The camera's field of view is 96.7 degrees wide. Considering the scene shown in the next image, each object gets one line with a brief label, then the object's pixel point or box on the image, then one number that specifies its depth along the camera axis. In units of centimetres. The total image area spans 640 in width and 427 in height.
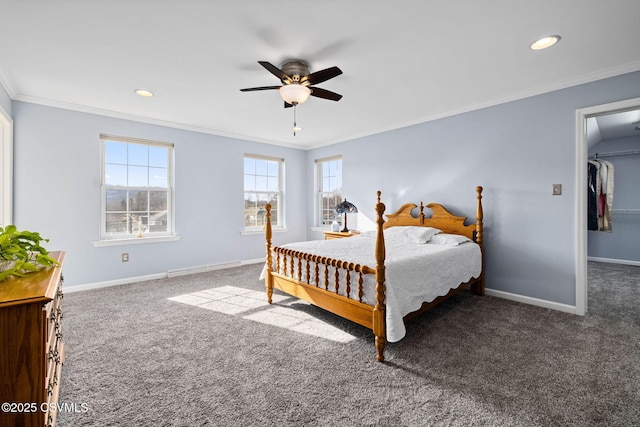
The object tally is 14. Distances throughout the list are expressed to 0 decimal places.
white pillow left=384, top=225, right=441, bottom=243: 349
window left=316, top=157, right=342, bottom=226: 555
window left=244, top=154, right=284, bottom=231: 529
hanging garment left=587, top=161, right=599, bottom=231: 473
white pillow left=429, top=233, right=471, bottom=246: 325
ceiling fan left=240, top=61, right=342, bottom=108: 234
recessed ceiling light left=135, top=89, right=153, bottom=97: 312
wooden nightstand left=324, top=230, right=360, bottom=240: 464
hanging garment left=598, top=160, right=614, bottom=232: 468
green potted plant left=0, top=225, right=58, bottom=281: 118
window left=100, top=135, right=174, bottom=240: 393
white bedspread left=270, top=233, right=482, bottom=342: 215
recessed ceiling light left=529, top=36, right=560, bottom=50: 215
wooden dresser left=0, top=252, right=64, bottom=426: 97
